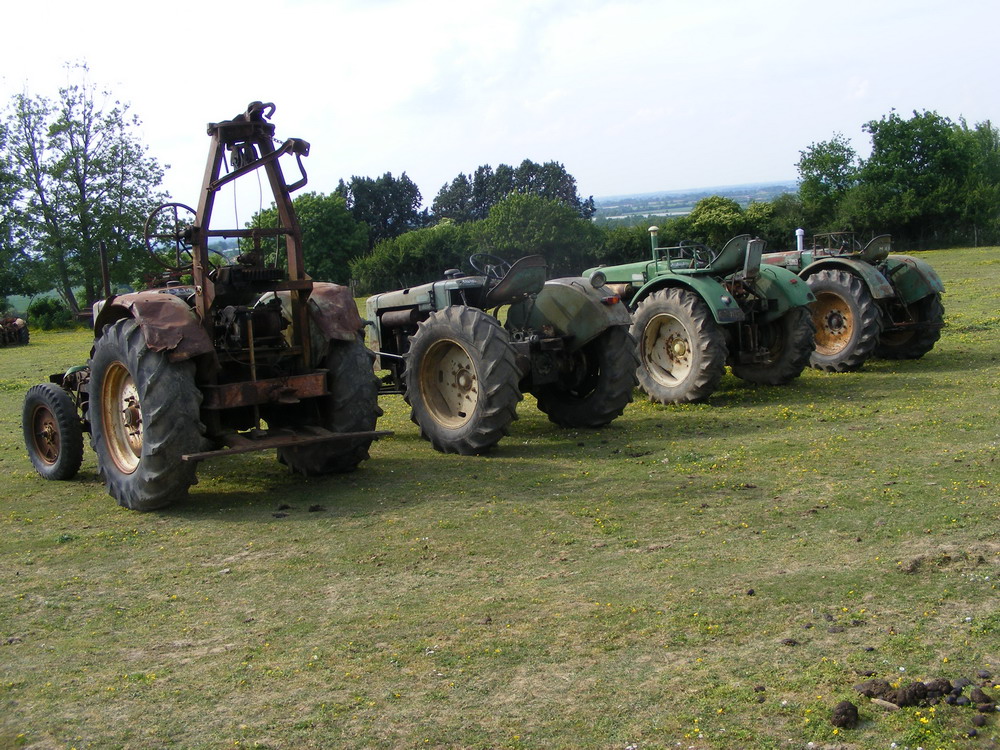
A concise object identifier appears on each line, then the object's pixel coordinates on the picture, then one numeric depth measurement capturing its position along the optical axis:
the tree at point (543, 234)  34.62
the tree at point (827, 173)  53.62
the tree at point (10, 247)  47.12
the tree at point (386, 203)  62.97
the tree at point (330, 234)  48.75
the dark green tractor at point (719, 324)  11.94
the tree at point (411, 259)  33.39
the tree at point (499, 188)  57.97
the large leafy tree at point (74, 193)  47.62
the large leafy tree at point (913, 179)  50.25
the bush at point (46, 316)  44.22
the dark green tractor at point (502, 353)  9.31
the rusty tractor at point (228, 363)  7.50
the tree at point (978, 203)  48.96
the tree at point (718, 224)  45.59
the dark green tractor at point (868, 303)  13.54
